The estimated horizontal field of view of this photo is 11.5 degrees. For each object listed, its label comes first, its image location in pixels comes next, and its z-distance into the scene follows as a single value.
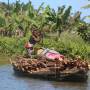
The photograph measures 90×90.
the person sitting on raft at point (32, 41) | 20.20
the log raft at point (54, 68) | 17.72
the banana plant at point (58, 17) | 30.59
